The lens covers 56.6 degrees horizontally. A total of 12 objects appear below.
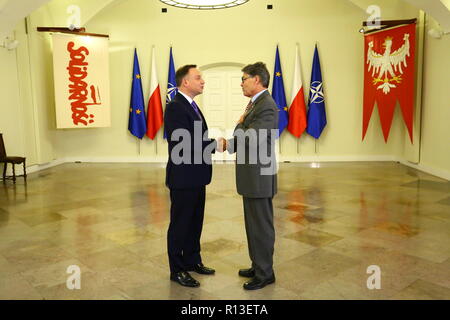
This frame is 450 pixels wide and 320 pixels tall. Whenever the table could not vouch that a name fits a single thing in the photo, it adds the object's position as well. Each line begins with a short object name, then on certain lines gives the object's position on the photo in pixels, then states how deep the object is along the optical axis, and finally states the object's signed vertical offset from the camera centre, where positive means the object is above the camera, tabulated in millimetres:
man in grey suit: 2943 -397
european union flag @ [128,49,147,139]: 10227 +21
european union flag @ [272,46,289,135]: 10109 +348
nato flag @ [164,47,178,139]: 10219 +711
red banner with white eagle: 8562 +682
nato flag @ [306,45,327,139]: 10039 +67
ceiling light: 7109 +1824
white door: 10500 +201
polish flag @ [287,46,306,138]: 10102 +3
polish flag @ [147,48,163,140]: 10258 +16
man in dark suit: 3037 -384
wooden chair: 7617 -860
